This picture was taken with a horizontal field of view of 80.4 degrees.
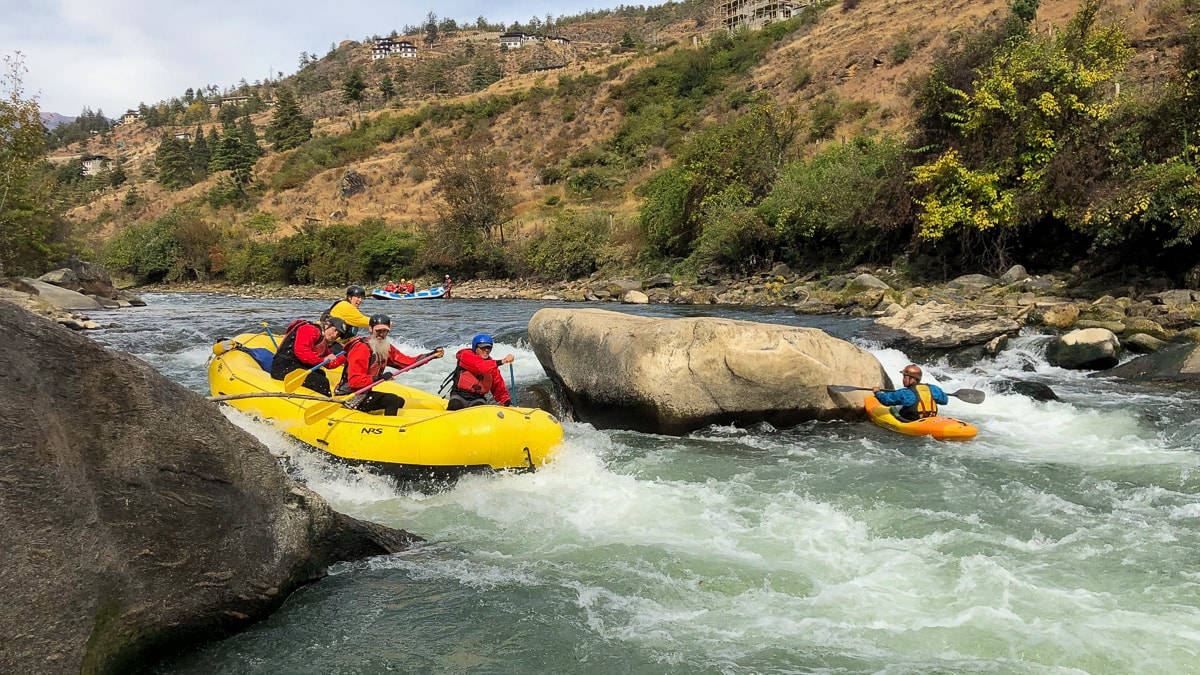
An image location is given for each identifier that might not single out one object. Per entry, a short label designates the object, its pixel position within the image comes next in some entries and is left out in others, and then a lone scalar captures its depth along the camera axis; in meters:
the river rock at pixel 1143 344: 10.62
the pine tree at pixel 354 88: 89.31
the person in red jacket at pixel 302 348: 8.43
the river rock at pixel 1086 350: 10.53
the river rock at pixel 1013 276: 16.52
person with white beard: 7.18
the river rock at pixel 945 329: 11.78
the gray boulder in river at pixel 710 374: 8.01
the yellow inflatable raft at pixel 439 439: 6.17
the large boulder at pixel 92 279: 25.77
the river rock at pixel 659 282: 25.14
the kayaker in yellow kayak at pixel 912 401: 8.09
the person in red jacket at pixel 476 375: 7.54
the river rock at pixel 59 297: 20.72
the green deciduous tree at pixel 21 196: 21.59
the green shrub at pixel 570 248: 30.98
